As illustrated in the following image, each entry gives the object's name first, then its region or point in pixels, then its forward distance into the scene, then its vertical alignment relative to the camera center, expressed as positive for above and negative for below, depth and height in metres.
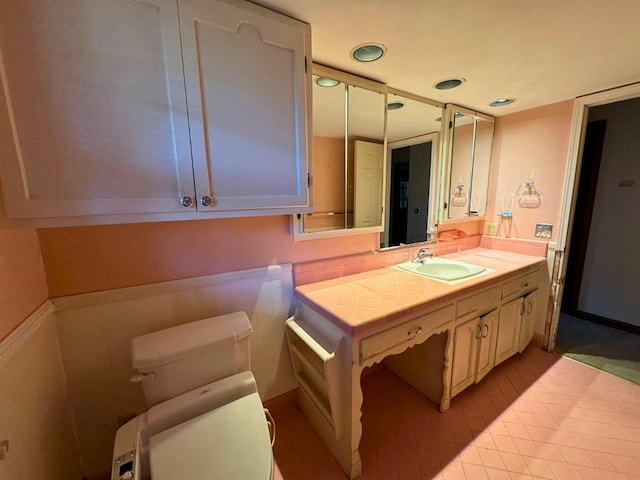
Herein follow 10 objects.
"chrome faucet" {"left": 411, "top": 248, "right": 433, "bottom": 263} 1.94 -0.45
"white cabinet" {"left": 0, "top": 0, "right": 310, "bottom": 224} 0.69 +0.29
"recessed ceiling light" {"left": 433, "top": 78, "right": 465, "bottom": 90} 1.59 +0.70
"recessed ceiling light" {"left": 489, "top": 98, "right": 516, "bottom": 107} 1.91 +0.69
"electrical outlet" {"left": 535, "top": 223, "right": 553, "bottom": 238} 2.10 -0.29
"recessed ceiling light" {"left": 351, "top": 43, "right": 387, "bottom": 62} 1.22 +0.70
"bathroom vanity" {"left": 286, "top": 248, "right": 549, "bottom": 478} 1.17 -0.70
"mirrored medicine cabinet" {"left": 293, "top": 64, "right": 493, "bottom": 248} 1.52 +0.26
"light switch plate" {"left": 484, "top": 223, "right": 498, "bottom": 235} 2.42 -0.31
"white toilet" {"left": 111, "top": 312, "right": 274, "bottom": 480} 0.84 -0.81
